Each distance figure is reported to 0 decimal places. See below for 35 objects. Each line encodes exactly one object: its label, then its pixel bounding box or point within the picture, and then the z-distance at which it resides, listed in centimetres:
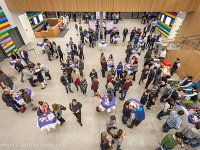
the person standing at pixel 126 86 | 619
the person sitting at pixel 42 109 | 523
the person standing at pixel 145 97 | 585
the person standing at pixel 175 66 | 796
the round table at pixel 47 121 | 529
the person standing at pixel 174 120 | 484
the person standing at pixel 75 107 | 512
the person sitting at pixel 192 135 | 458
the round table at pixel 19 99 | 633
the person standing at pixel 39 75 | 703
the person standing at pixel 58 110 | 518
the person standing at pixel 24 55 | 910
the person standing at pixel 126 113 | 523
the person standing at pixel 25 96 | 584
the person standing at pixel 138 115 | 497
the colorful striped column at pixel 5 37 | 981
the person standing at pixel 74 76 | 691
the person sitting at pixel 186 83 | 685
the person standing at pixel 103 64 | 804
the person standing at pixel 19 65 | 783
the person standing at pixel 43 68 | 728
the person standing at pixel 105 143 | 407
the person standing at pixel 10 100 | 562
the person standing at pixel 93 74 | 707
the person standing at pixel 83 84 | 667
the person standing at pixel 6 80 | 693
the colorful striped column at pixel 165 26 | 1338
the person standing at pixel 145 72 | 726
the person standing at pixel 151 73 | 694
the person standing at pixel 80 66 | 799
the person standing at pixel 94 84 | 637
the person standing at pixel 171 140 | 412
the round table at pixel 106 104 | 605
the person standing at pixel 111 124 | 465
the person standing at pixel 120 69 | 757
